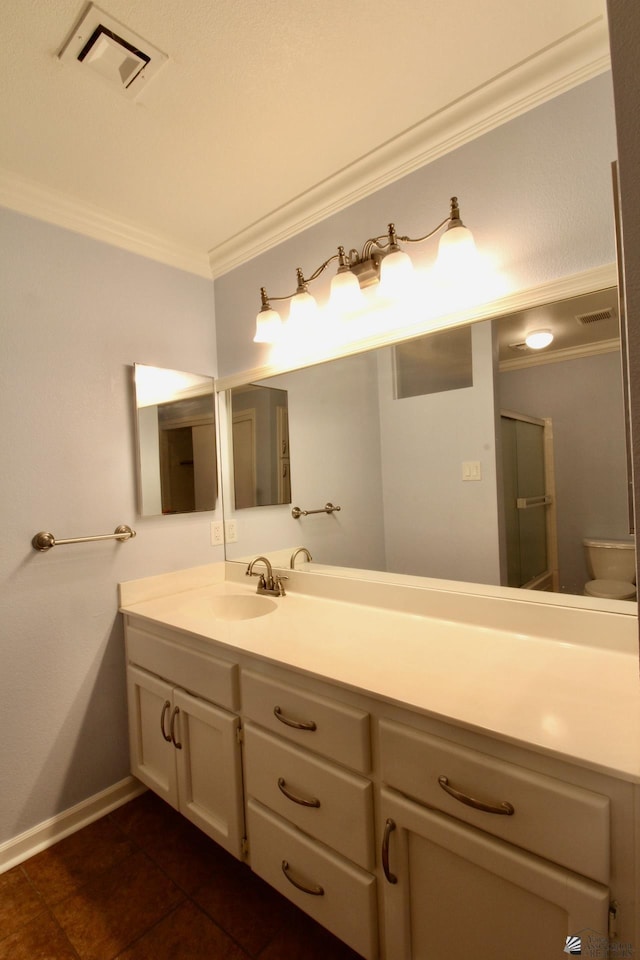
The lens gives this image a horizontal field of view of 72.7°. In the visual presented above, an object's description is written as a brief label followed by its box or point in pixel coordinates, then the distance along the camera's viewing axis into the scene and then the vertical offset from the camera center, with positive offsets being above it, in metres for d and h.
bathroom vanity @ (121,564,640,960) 0.72 -0.60
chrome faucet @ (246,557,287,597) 1.82 -0.43
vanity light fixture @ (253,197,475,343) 1.27 +0.70
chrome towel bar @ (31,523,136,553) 1.55 -0.18
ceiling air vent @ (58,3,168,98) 1.03 +1.11
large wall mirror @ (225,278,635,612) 1.17 +0.08
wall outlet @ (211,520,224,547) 2.13 -0.23
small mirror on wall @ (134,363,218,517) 1.88 +0.21
